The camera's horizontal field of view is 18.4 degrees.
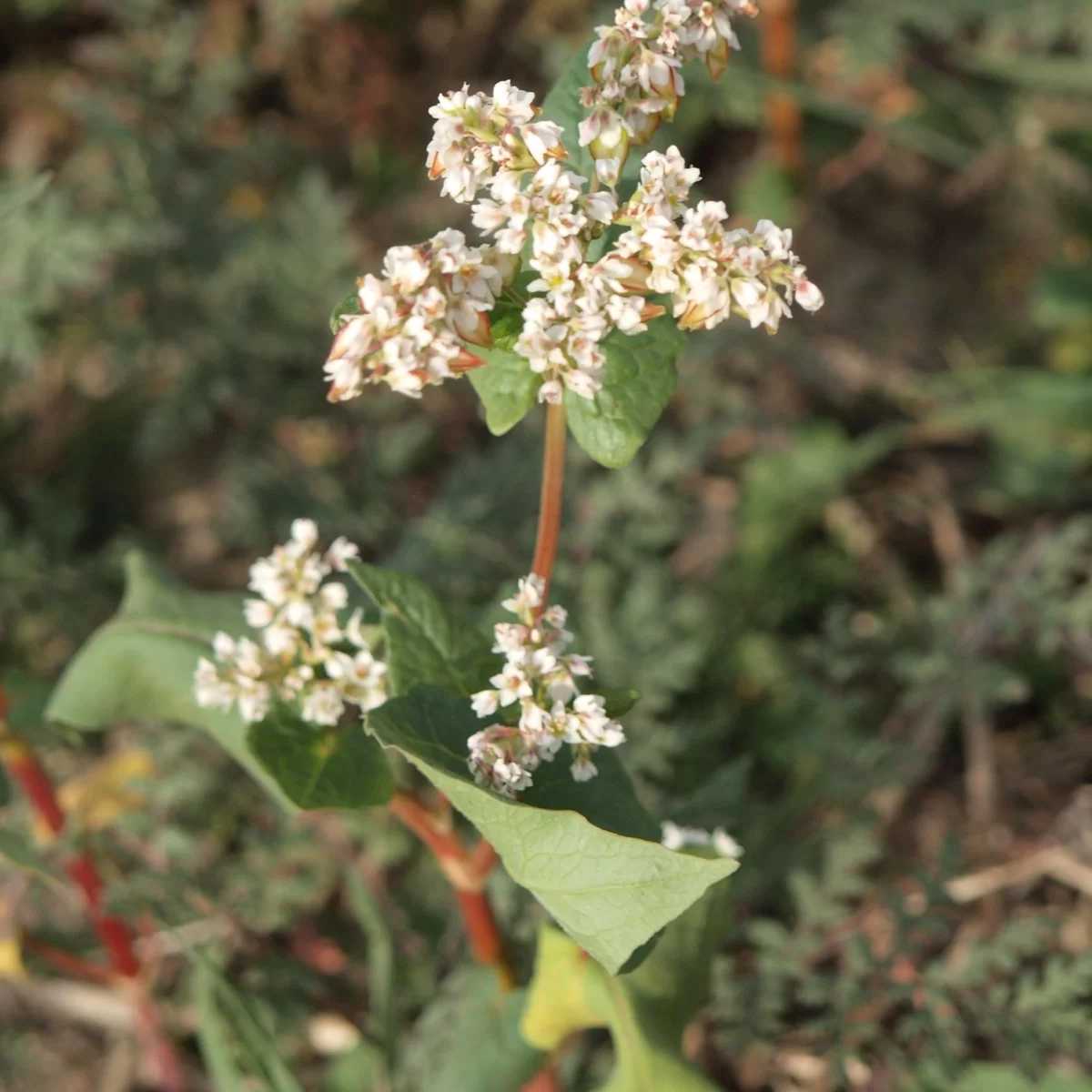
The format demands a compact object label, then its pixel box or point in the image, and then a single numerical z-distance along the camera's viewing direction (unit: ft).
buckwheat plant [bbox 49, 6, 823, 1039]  1.36
